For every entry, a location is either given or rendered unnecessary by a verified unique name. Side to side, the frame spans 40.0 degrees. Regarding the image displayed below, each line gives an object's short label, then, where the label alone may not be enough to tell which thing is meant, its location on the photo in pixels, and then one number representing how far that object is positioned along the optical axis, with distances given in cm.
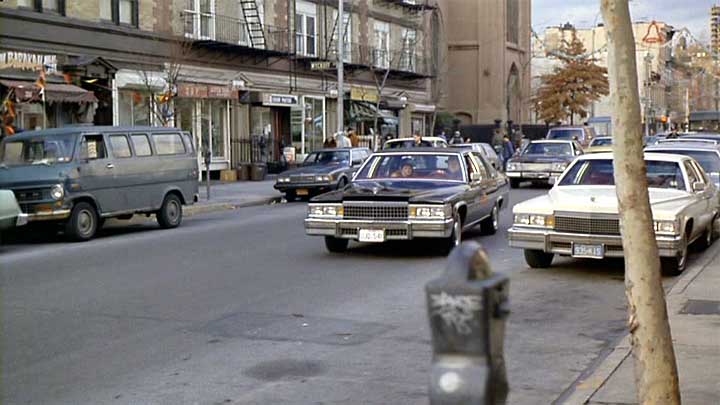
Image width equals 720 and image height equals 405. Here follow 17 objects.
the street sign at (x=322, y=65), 3606
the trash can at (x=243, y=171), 3428
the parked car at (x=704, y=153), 1905
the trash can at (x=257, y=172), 3416
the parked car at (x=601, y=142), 3318
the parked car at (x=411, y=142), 2936
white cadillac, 1191
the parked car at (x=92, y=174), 1648
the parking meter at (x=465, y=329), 273
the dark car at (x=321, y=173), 2591
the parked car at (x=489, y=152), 3307
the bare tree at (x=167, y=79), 2669
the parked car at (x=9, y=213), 1505
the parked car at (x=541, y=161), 2959
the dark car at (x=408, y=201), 1355
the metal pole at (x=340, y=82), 3366
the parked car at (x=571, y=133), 3934
